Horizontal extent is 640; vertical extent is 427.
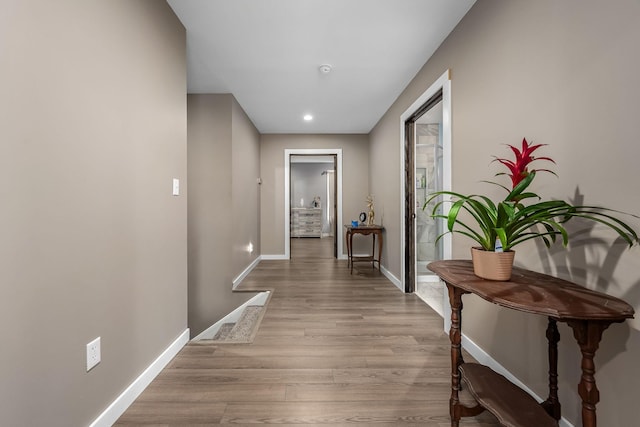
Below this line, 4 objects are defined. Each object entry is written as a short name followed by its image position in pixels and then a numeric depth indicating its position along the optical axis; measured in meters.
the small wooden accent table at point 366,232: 4.15
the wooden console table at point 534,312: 0.82
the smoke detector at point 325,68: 2.67
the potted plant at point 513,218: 1.01
